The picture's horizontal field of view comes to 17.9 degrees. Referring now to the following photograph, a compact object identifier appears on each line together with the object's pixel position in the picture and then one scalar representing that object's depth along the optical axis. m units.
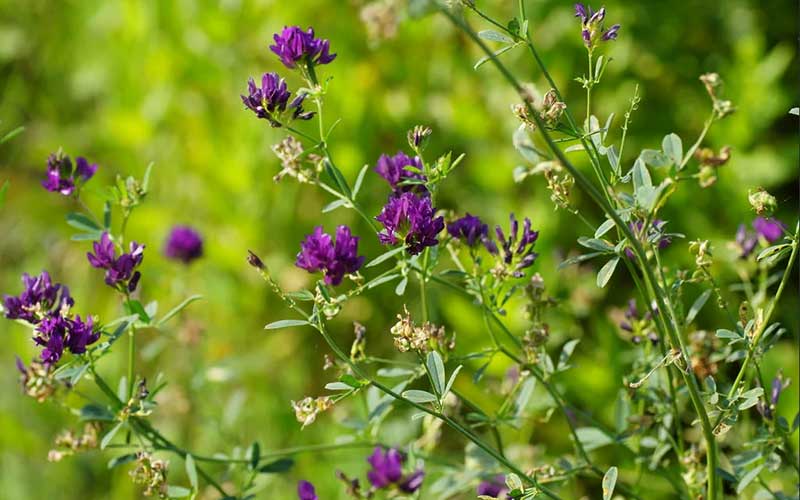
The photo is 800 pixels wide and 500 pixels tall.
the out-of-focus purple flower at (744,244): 0.96
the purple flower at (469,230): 0.92
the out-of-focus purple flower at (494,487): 0.96
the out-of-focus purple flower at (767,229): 0.98
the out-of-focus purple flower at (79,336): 0.88
